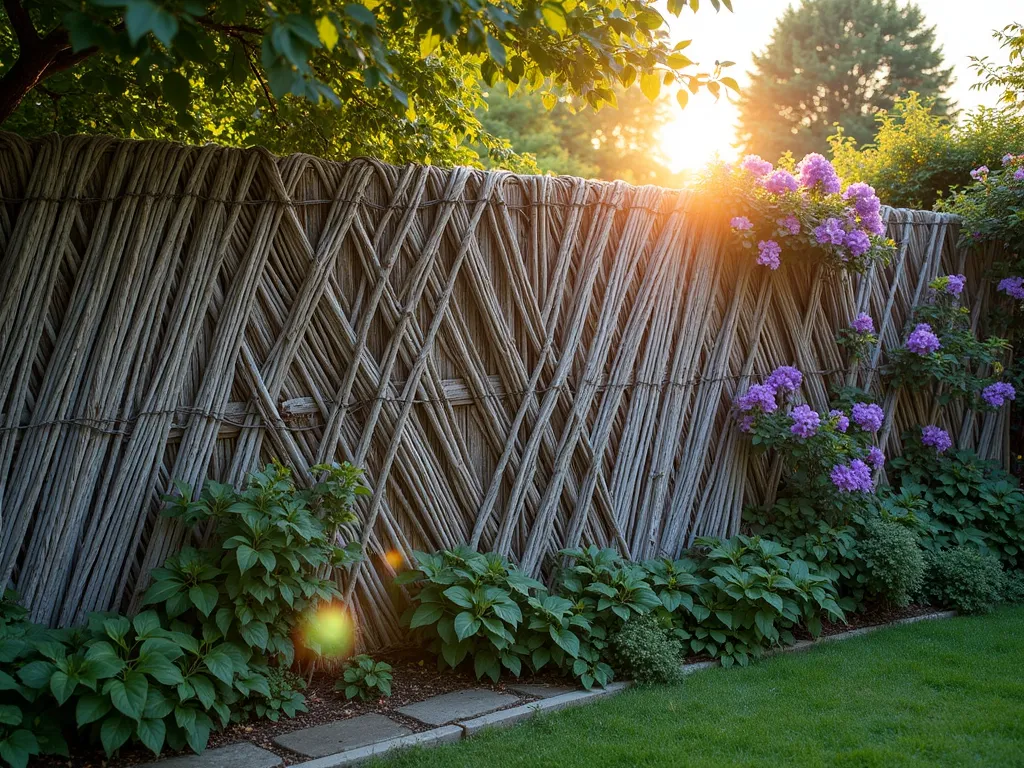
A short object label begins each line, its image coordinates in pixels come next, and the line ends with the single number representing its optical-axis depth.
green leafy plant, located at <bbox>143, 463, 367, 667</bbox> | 3.44
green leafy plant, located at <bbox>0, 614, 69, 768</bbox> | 2.82
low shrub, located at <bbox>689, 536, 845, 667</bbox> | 4.46
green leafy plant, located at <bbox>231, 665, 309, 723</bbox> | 3.52
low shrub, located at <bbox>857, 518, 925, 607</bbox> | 5.05
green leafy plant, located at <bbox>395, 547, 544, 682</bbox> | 3.93
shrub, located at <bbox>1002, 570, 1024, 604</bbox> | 5.57
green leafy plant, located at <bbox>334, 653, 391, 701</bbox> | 3.82
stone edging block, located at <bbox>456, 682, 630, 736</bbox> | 3.58
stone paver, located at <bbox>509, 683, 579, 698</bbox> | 3.93
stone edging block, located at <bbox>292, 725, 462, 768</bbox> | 3.21
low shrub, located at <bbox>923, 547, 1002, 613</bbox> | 5.34
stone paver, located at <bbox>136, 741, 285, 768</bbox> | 3.14
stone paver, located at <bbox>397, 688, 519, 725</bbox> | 3.65
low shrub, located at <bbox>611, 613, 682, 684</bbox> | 4.07
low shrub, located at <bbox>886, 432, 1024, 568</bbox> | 5.80
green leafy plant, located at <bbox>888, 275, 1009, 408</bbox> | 6.09
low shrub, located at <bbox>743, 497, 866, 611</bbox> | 5.09
